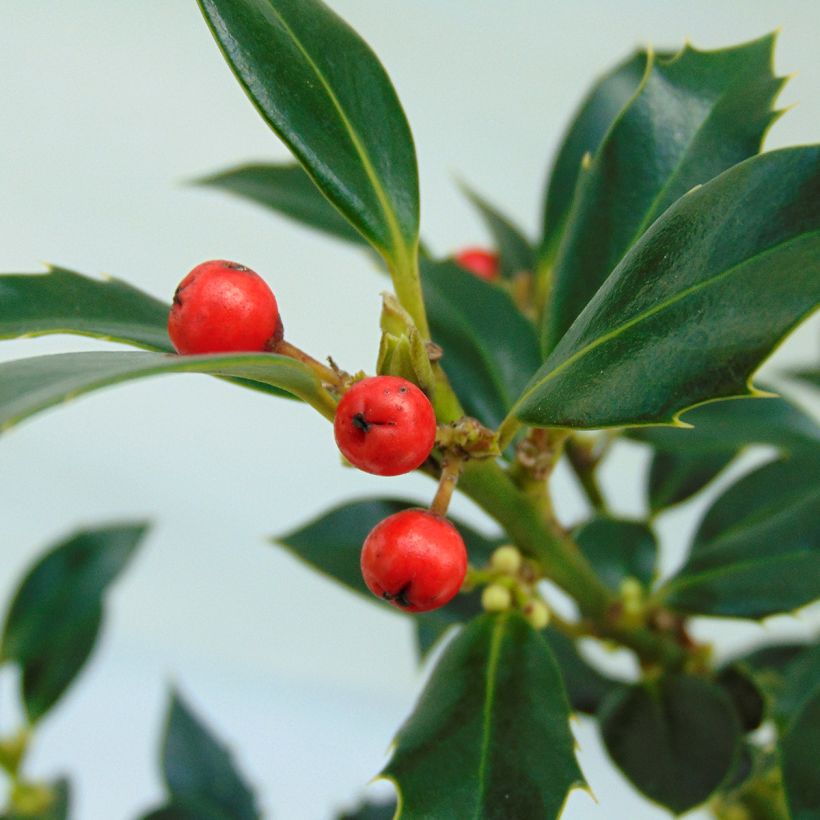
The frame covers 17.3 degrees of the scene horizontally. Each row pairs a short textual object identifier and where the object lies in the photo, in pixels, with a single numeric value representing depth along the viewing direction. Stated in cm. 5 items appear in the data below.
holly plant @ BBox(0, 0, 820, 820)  21
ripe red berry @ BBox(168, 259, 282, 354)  21
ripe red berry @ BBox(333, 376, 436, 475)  20
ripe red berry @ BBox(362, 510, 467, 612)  21
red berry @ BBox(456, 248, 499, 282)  28
